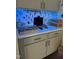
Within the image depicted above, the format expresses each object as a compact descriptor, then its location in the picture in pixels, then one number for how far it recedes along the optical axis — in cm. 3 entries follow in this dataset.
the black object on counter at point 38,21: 176
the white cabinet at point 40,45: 129
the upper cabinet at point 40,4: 133
